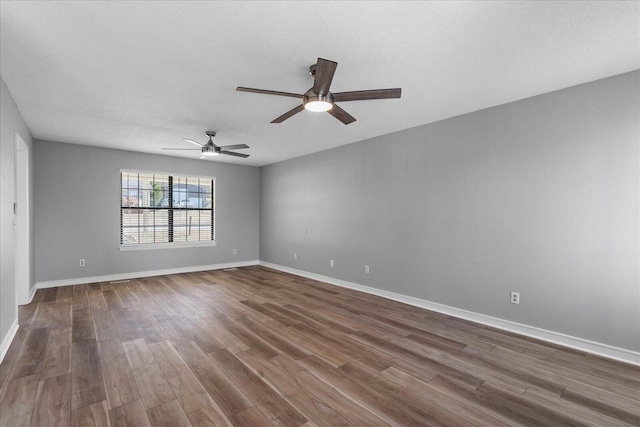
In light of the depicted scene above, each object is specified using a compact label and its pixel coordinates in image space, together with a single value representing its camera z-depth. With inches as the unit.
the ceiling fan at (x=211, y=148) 172.0
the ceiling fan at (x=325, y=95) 90.8
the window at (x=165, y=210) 237.5
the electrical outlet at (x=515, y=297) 128.9
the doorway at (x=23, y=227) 164.6
